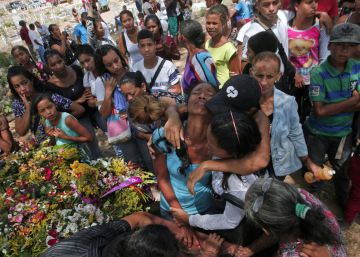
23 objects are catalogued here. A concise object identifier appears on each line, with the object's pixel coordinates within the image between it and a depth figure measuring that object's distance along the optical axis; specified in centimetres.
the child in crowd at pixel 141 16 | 1040
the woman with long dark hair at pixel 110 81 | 370
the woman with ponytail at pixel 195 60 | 351
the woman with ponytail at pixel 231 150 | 198
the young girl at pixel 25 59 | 547
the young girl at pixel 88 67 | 414
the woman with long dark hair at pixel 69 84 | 420
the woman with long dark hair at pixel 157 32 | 545
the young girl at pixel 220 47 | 398
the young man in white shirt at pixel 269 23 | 351
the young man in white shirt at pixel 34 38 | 1053
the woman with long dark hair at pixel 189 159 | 247
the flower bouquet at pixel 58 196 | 239
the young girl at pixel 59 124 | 354
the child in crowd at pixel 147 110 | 265
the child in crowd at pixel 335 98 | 285
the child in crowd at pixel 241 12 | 786
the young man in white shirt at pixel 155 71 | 388
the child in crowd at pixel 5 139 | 390
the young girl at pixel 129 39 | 523
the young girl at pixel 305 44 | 370
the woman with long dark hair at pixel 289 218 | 158
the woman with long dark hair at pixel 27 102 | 395
